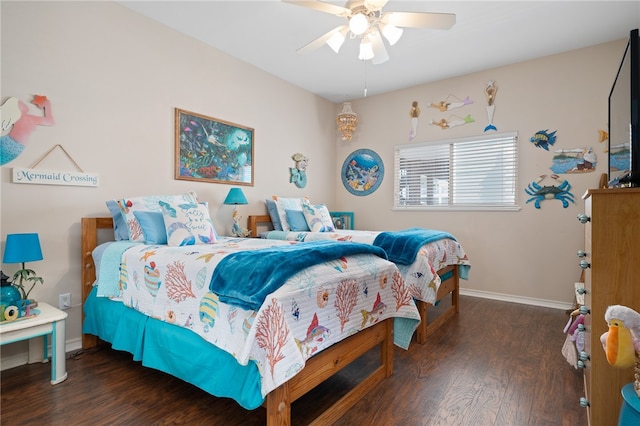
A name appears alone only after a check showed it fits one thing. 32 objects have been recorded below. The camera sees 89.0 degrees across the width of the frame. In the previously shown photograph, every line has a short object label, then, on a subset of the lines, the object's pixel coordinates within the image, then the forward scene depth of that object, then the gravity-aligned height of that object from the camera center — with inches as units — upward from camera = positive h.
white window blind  148.0 +18.6
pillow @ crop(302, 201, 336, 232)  145.6 -3.3
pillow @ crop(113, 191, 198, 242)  93.2 +0.9
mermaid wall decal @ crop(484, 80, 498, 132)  149.1 +52.0
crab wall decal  133.7 +8.4
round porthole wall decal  185.3 +22.8
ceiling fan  83.0 +50.6
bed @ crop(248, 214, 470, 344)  97.1 -17.8
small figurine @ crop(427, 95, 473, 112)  156.3 +52.8
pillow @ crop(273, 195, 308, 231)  148.5 +2.1
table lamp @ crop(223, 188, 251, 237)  130.1 +3.3
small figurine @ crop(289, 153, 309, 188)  171.2 +21.2
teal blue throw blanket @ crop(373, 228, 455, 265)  99.4 -10.3
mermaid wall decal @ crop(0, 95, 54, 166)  81.0 +21.8
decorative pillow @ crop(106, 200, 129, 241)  97.1 -3.6
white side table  68.6 -26.5
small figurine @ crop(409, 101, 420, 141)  170.6 +49.9
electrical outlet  91.1 -25.6
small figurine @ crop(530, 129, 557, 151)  136.8 +31.0
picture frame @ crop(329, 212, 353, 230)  185.2 -4.2
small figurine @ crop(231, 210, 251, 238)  135.6 -7.8
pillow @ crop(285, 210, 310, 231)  148.0 -4.8
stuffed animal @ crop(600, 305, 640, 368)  42.4 -16.5
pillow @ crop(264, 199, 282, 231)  151.9 -1.6
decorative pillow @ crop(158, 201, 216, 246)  90.7 -4.1
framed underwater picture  120.7 +24.5
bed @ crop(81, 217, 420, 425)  50.8 -23.8
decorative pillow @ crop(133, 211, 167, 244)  91.7 -4.9
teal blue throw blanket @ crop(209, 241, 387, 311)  52.4 -10.3
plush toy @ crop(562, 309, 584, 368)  76.9 -32.6
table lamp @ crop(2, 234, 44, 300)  73.2 -9.5
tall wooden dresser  48.5 -9.6
